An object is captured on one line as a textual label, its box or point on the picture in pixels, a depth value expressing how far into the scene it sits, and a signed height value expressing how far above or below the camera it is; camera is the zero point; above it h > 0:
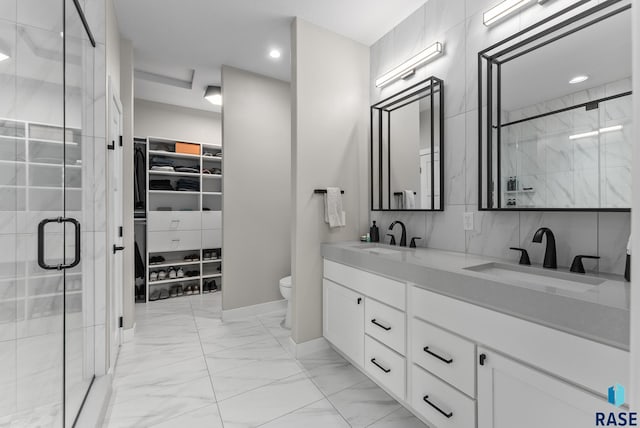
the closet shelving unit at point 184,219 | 3.93 -0.09
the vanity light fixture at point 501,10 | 1.62 +1.18
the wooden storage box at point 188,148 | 4.15 +0.94
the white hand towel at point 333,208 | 2.48 +0.04
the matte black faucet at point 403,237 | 2.34 -0.20
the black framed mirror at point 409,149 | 2.13 +0.52
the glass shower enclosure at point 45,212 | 1.11 +0.00
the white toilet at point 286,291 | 2.91 -0.81
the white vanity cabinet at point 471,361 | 0.93 -0.62
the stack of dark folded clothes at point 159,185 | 3.97 +0.39
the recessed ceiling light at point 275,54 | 2.94 +1.65
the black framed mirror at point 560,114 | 1.28 +0.51
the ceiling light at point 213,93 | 3.75 +1.56
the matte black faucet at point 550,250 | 1.43 -0.19
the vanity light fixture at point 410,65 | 2.11 +1.18
